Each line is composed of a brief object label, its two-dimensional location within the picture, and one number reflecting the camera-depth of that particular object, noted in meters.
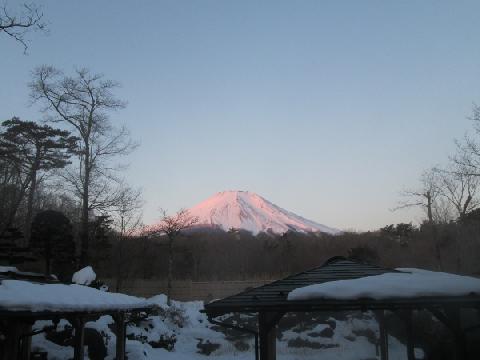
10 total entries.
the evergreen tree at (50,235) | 16.67
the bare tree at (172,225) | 26.39
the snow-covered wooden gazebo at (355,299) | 6.23
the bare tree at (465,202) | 28.34
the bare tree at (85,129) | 21.72
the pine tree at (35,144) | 26.55
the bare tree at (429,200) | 30.01
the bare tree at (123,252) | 25.83
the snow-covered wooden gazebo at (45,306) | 6.48
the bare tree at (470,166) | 23.22
